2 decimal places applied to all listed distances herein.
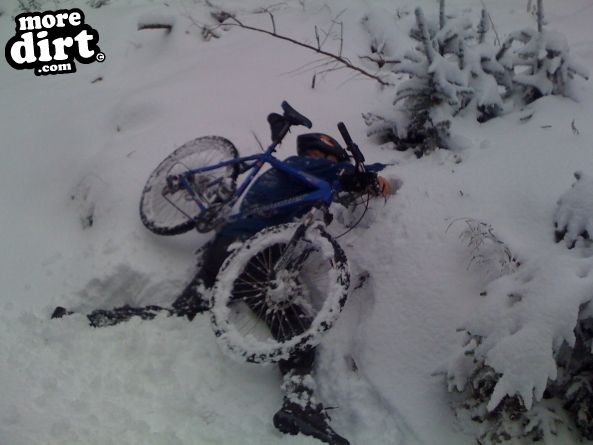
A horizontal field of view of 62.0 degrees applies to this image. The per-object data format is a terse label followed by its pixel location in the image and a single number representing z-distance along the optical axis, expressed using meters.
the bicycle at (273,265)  3.42
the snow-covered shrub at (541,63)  4.51
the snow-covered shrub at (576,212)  3.06
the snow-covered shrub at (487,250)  3.33
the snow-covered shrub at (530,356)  2.54
